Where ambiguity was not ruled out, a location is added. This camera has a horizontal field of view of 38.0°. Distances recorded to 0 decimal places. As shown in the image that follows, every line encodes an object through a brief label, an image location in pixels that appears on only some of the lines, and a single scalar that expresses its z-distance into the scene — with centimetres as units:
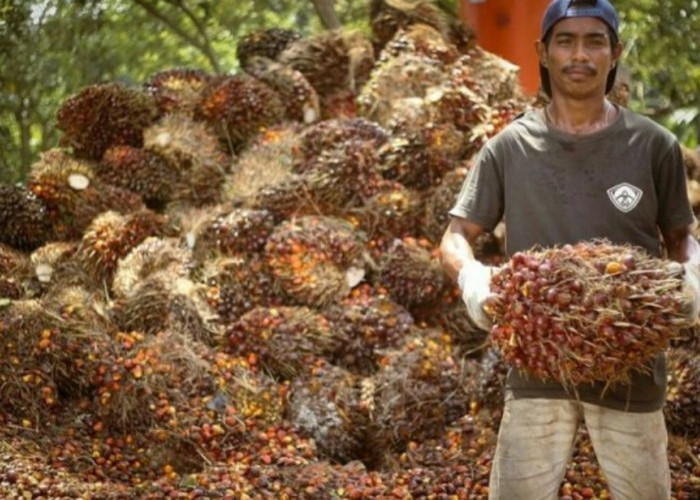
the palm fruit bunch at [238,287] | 500
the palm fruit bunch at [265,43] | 718
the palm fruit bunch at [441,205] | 528
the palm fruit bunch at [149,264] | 511
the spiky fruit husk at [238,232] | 527
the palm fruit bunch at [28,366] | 417
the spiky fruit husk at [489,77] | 599
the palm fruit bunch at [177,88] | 645
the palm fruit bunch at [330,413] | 434
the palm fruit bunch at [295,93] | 654
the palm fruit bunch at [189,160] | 594
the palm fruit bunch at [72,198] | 572
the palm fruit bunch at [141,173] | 595
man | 269
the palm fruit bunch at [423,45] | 657
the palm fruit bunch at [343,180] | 546
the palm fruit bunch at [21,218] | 569
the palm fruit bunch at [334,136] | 570
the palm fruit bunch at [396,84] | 630
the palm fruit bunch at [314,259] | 497
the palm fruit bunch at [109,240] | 536
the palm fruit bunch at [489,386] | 437
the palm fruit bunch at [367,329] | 477
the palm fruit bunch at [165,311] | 482
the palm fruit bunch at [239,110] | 631
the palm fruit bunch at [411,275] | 503
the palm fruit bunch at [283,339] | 462
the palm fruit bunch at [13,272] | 504
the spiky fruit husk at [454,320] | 491
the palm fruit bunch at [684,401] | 423
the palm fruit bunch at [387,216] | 540
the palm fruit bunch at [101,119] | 629
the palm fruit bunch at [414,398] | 435
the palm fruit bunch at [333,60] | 686
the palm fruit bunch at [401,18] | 696
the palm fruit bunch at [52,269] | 528
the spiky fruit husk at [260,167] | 562
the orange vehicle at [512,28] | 664
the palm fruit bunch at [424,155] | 562
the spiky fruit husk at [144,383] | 420
